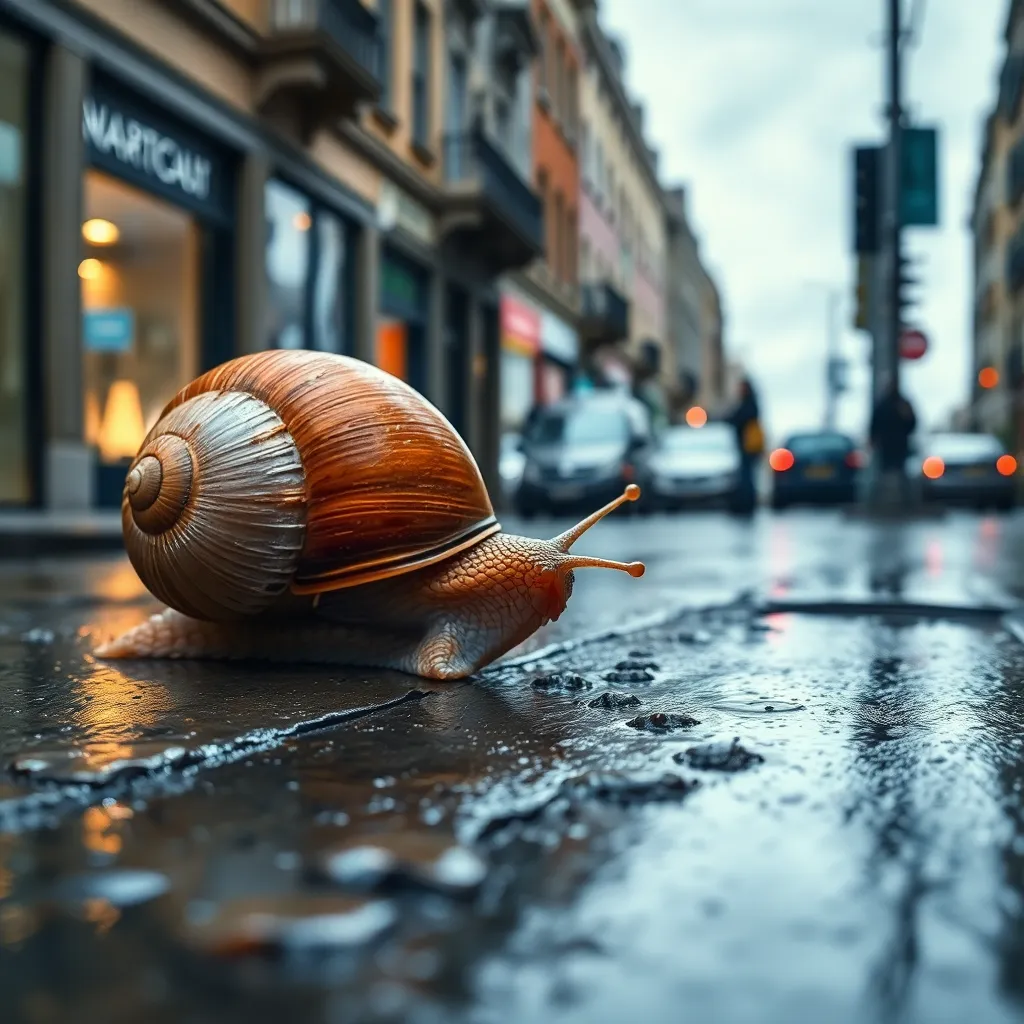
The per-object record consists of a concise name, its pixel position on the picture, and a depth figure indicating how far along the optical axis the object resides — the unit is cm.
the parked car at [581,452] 1883
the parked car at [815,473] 2117
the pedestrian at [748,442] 1773
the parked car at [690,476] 2094
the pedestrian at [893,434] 1648
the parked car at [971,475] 2012
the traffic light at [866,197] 1653
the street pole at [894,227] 1638
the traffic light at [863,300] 1947
